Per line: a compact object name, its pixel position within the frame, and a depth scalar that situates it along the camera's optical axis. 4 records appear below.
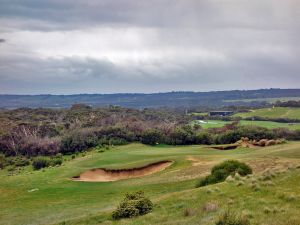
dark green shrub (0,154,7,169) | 78.57
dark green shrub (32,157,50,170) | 64.72
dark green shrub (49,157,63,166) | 63.96
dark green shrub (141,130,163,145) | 85.94
